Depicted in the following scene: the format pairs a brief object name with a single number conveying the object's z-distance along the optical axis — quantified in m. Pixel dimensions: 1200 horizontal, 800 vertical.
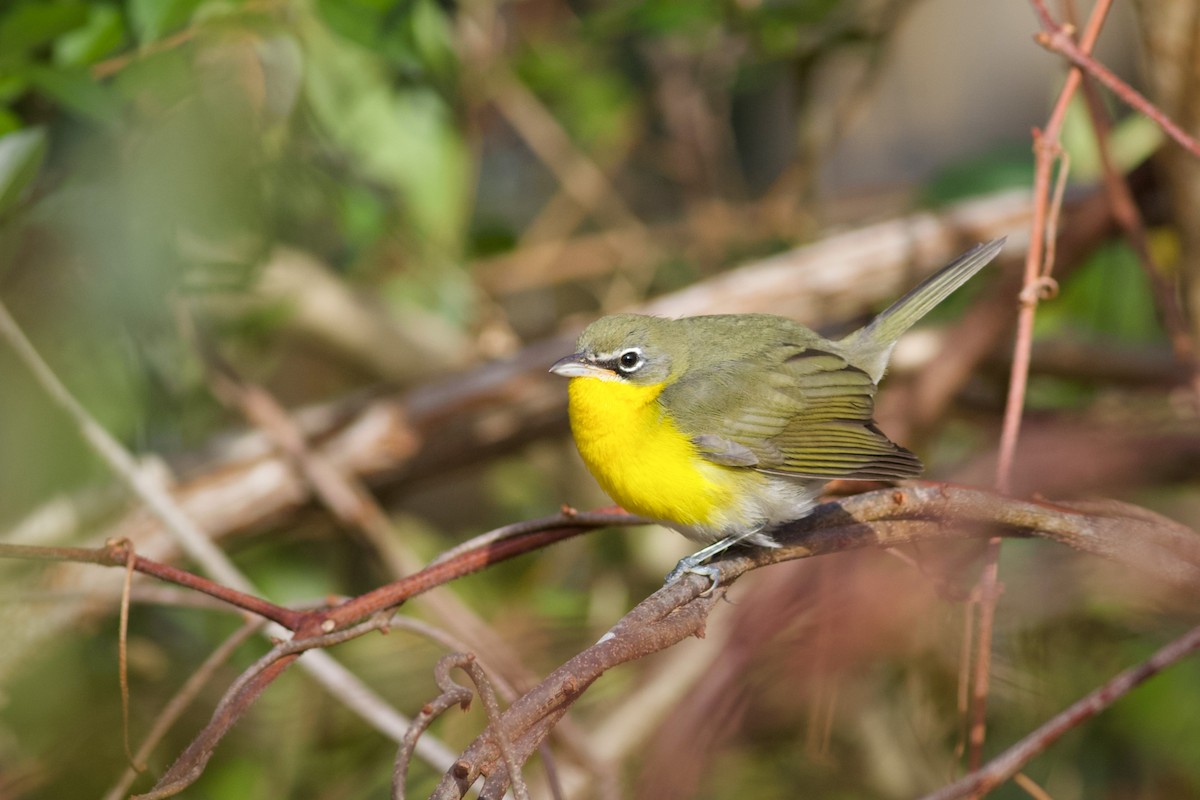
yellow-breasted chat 4.67
